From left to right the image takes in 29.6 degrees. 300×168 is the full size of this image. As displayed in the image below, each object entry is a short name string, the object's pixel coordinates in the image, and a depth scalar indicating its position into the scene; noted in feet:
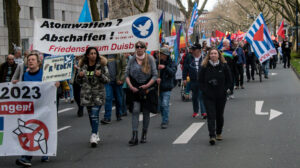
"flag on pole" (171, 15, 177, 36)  87.41
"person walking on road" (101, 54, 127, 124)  40.86
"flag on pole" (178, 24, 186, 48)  71.28
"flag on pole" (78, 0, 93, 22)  52.90
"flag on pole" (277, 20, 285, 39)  108.58
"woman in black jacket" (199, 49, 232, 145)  29.68
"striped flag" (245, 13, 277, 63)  60.95
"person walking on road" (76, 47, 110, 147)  29.68
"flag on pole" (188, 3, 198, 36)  85.87
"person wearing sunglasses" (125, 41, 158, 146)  30.32
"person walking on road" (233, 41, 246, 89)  62.95
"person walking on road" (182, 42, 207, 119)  40.14
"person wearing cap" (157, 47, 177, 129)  37.04
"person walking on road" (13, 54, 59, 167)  26.86
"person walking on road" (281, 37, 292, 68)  102.94
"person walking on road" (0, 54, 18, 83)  40.81
